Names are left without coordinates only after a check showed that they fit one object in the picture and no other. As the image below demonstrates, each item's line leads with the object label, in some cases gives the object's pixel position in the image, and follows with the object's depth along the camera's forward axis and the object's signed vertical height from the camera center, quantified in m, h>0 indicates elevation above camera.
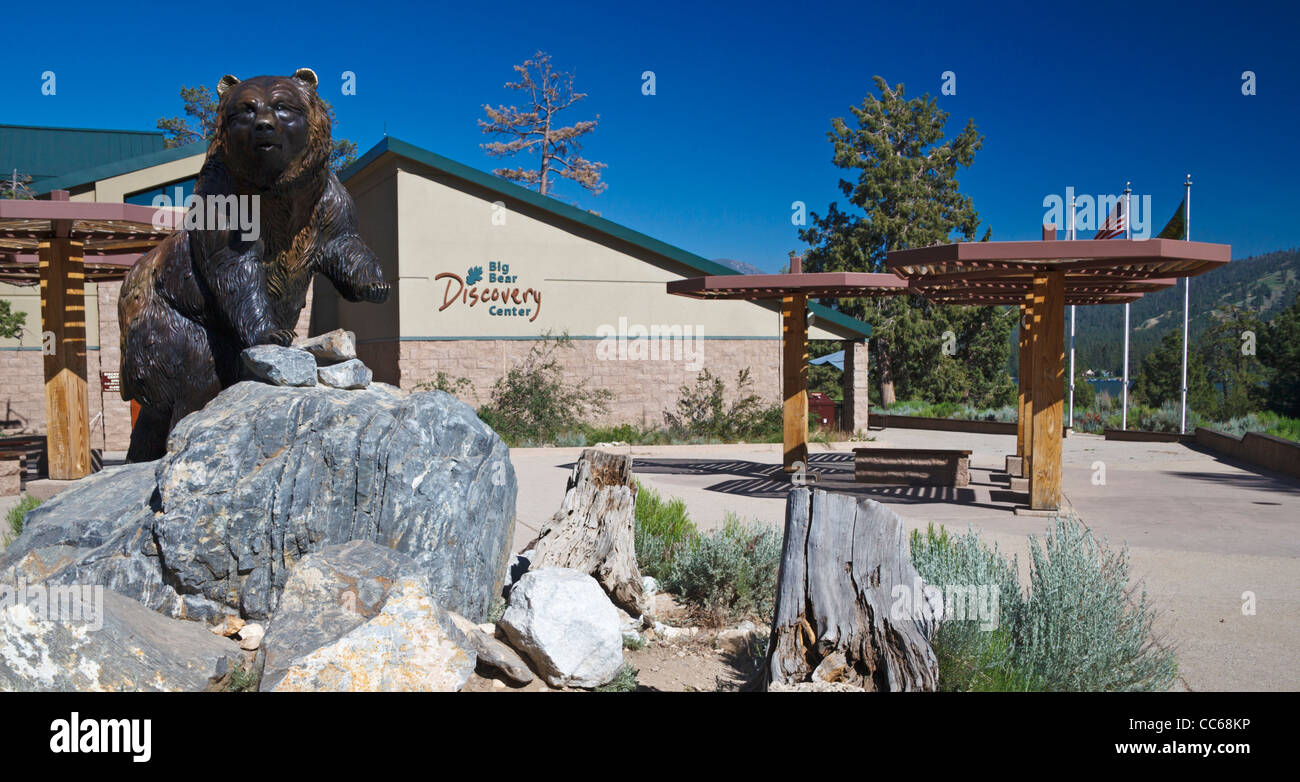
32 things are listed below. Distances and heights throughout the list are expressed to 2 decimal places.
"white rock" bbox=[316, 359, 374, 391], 5.27 +0.00
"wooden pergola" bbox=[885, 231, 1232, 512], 8.48 +1.17
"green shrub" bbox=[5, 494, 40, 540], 7.36 -1.24
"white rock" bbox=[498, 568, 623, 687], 4.41 -1.29
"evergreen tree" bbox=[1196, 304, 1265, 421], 25.55 +0.50
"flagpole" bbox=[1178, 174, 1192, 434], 19.95 +3.94
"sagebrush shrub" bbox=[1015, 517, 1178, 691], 4.09 -1.24
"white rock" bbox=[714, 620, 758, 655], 5.23 -1.59
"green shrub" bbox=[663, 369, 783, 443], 19.75 -0.85
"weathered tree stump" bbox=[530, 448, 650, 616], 5.76 -1.03
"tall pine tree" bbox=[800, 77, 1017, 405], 29.27 +4.78
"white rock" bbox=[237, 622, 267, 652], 4.40 -1.31
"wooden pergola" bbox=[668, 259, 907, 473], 12.40 +1.18
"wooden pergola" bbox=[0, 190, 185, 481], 9.77 +0.62
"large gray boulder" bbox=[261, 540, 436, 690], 3.91 -1.04
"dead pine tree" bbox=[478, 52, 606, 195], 34.59 +9.32
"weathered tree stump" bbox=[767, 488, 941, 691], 3.71 -0.96
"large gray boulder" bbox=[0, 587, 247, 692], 3.61 -1.17
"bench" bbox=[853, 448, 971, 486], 11.95 -1.23
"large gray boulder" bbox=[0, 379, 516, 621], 4.49 -0.70
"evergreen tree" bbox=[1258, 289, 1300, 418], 27.42 +0.61
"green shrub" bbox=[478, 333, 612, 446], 18.41 -0.53
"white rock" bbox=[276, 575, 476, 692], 3.77 -1.23
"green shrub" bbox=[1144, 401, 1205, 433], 21.38 -1.06
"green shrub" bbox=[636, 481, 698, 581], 6.83 -1.27
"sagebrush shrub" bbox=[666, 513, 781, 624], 5.91 -1.38
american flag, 11.43 +1.98
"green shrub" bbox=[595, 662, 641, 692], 4.42 -1.55
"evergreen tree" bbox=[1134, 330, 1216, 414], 31.98 +0.08
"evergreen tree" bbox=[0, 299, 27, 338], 17.58 +1.07
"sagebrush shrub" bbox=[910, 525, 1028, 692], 3.93 -1.20
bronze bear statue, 4.52 +0.64
